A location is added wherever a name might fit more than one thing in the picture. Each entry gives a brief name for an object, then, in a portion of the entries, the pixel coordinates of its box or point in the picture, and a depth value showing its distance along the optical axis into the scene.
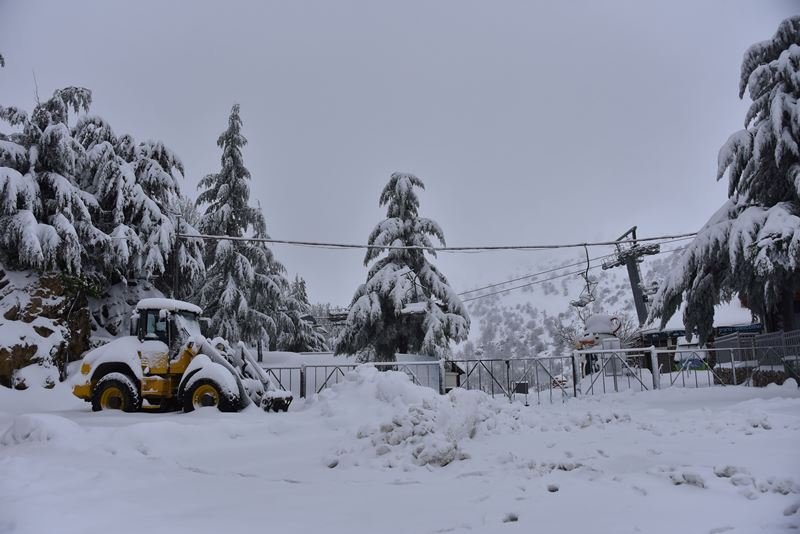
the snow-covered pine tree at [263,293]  24.61
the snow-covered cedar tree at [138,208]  20.05
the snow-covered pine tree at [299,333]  32.81
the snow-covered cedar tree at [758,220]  12.89
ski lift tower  29.75
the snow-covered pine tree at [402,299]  20.09
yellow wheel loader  12.02
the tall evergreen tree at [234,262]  23.03
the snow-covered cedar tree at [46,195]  16.61
